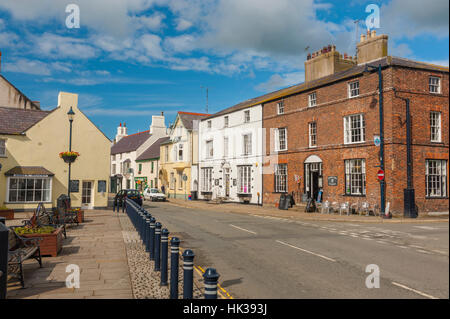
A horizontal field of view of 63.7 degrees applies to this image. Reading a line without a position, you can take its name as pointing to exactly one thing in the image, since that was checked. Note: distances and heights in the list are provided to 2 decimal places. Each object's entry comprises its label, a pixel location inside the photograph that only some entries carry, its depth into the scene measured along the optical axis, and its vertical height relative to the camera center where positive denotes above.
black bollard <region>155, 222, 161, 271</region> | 7.99 -1.57
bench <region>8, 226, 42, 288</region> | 7.04 -1.65
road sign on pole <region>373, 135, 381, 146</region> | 20.44 +2.18
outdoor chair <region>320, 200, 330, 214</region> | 23.72 -1.93
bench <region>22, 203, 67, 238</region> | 10.45 -1.44
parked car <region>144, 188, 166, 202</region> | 40.40 -2.00
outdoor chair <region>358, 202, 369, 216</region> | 21.57 -1.79
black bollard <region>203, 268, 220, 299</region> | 4.30 -1.29
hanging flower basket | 23.41 +1.38
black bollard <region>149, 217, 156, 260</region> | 9.20 -1.67
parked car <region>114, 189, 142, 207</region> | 27.73 -1.47
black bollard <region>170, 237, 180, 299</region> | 6.07 -1.57
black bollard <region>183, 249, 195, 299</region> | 5.28 -1.43
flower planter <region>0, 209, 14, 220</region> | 18.91 -1.96
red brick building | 20.34 +3.12
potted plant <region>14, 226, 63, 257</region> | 9.38 -1.62
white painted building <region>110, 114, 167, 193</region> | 59.69 +3.78
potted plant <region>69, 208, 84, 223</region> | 17.42 -1.84
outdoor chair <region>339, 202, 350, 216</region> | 22.14 -1.82
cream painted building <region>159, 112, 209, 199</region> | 42.50 +2.36
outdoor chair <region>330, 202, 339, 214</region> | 23.44 -1.86
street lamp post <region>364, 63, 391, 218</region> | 20.59 +2.32
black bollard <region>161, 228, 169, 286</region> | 7.00 -1.54
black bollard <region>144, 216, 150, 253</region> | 10.07 -1.56
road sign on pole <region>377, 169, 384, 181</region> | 20.27 +0.26
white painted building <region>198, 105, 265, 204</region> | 32.22 +2.21
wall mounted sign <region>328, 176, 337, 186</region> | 24.02 -0.15
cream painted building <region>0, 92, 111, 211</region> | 24.73 +1.31
